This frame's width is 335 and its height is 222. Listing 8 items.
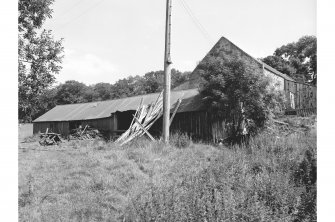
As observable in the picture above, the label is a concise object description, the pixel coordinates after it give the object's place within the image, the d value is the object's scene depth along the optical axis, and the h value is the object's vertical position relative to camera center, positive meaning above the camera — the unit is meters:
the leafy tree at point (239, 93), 13.54 +0.86
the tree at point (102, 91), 55.78 +4.16
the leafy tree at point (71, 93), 48.34 +3.42
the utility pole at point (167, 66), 12.35 +1.95
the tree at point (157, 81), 58.73 +6.35
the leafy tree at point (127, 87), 58.19 +5.32
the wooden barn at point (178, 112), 15.02 +0.00
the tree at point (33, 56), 7.16 +1.49
